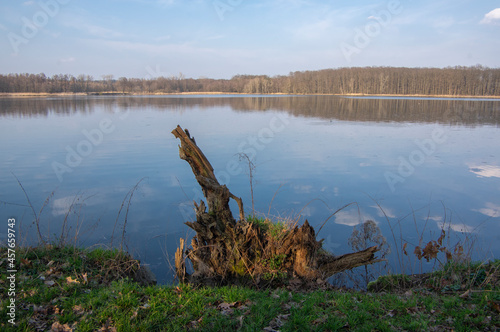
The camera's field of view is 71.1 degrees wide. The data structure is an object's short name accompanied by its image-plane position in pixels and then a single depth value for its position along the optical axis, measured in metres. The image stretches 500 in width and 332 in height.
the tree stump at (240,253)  5.49
